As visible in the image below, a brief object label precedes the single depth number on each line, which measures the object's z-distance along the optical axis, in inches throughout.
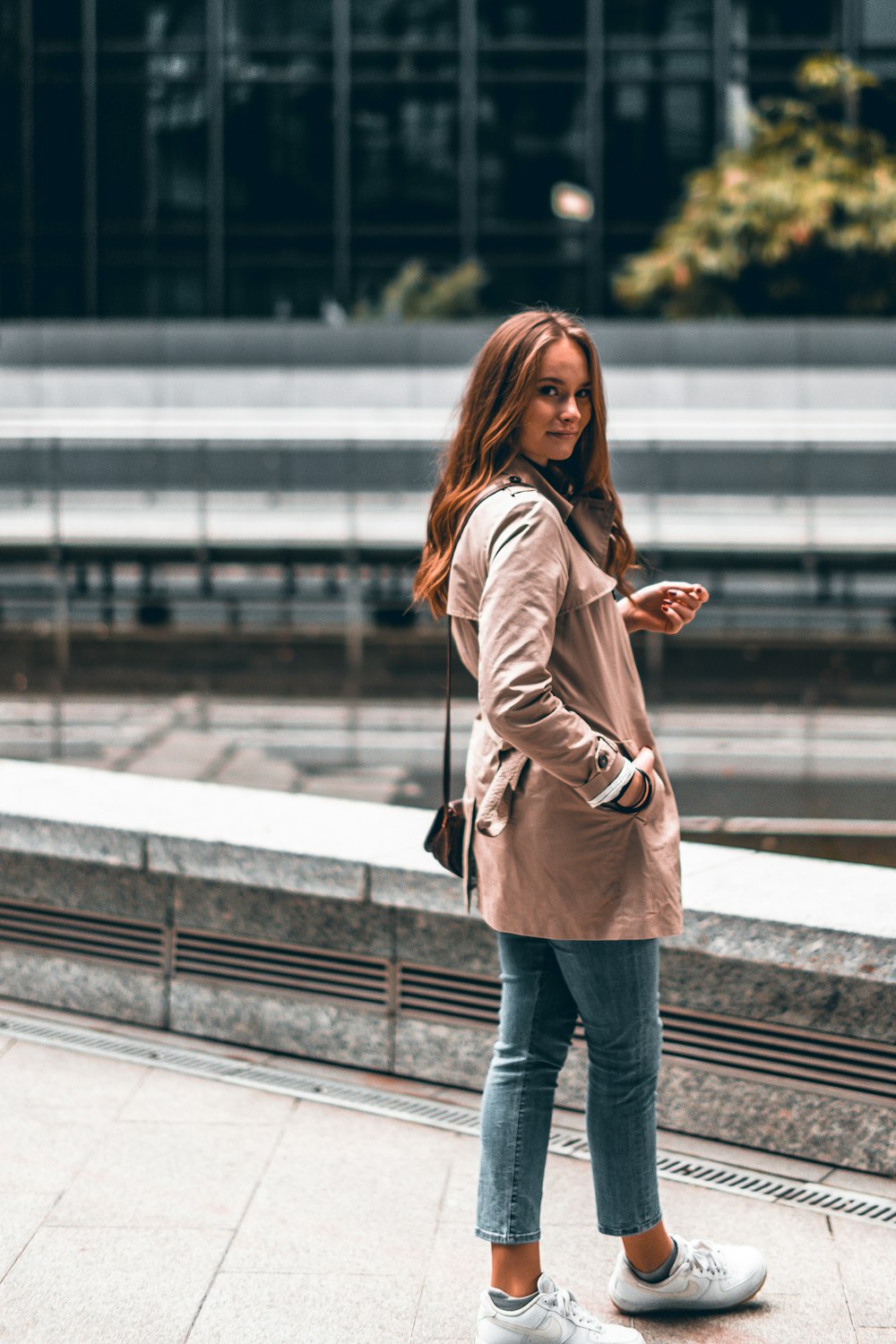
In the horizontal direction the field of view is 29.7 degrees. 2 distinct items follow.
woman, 114.6
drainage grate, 151.9
